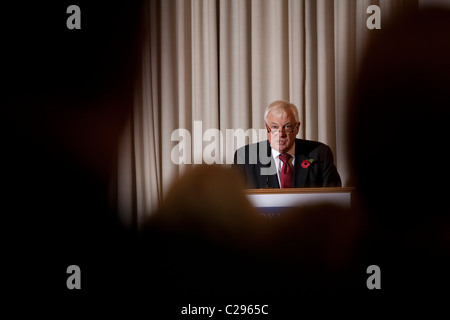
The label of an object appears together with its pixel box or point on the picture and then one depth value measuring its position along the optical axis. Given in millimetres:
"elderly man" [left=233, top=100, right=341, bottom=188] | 7143
